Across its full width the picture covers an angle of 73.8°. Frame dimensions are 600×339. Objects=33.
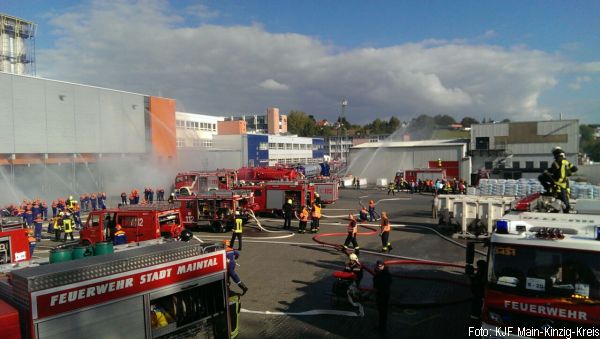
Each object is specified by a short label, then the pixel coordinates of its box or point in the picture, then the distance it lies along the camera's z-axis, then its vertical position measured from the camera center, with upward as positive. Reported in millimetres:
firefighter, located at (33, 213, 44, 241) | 18500 -3009
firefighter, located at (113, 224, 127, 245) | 12497 -2377
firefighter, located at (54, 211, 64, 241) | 18578 -2883
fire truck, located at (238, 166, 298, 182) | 29970 -1014
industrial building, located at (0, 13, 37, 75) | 52188 +16081
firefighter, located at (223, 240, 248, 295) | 9180 -2501
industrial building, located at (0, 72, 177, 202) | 31234 +2507
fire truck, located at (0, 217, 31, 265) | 9758 -1978
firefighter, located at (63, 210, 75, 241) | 17656 -2761
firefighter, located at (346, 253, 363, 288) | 9309 -2592
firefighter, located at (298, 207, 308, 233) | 18172 -2746
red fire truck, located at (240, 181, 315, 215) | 22562 -1982
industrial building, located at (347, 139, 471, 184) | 43406 +154
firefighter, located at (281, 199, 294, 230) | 19453 -2608
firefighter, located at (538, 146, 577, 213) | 8578 -421
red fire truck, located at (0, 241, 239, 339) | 4406 -1662
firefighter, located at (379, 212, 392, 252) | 14118 -2600
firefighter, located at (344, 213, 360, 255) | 13945 -2567
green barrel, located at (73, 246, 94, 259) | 6199 -1409
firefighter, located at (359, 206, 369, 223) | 21109 -2977
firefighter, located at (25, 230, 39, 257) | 13350 -2708
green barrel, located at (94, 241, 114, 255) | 6195 -1347
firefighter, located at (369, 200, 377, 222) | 21812 -2875
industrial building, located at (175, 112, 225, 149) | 54219 +5010
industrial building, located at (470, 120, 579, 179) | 46094 +1568
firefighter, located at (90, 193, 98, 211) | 26750 -2585
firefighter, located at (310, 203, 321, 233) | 18258 -2651
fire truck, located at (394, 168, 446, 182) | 37438 -1454
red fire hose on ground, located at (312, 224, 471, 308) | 8867 -3223
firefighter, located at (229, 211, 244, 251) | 14357 -2488
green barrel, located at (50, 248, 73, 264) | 5945 -1391
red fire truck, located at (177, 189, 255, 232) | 18984 -2267
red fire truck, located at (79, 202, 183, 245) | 14242 -2235
